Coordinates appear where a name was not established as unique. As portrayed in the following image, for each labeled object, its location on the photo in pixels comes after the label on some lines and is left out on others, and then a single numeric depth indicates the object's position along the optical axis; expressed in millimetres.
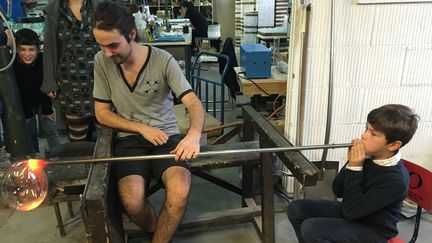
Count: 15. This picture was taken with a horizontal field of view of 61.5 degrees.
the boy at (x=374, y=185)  1312
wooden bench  1257
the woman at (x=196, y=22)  6492
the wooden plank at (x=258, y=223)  1966
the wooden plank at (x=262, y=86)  2750
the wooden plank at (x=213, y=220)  1843
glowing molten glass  1181
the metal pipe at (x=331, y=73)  1880
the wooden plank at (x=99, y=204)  1213
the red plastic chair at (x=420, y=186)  1495
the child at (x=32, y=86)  2375
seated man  1522
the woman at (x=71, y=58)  2078
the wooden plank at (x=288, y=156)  1302
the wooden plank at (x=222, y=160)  1785
